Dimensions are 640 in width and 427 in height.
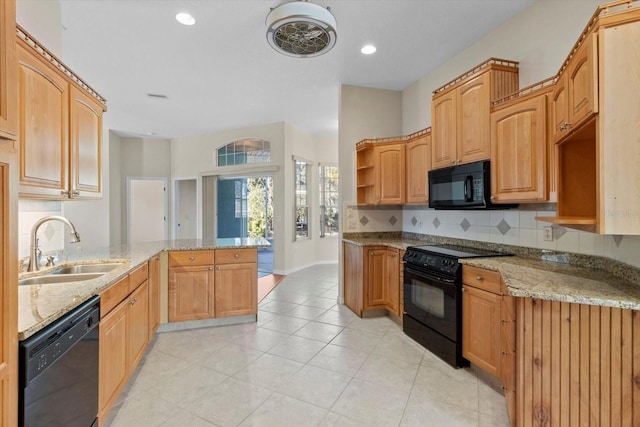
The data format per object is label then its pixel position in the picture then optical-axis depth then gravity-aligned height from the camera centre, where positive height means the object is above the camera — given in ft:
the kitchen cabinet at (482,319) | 6.72 -2.56
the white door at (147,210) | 23.79 +0.16
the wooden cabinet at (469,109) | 7.98 +2.94
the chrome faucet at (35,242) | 6.35 -0.63
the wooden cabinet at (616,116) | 4.16 +1.33
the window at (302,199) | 20.54 +0.88
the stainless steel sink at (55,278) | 6.22 -1.41
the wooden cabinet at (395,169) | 11.29 +1.69
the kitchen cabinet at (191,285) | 10.21 -2.53
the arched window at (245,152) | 19.99 +4.10
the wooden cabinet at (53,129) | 5.16 +1.70
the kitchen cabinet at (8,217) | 3.08 -0.05
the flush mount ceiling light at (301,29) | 7.29 +4.77
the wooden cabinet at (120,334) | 5.52 -2.64
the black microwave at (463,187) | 7.97 +0.69
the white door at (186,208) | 22.93 +0.30
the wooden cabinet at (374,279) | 11.21 -2.54
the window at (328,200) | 22.49 +0.86
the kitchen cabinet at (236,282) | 10.66 -2.55
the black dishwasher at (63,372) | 3.58 -2.20
